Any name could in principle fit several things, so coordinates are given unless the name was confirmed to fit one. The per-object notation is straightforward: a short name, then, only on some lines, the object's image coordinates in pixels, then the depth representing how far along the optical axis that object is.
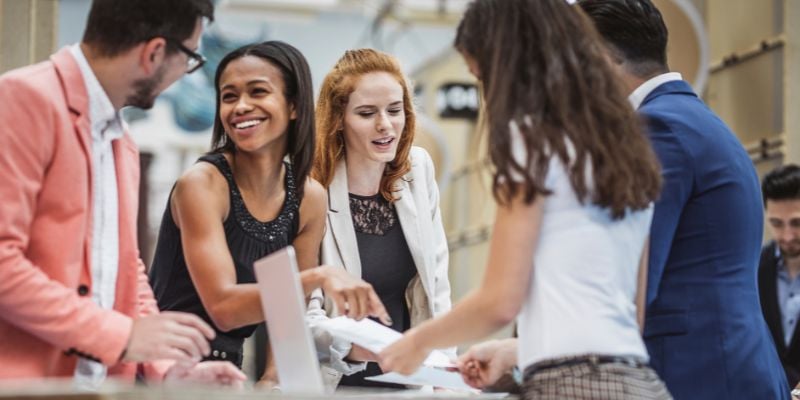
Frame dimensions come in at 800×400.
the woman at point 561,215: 2.06
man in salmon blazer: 2.14
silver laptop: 2.13
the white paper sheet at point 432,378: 2.41
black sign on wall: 10.91
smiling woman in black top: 2.88
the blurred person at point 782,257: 5.46
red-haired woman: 3.50
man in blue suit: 2.70
